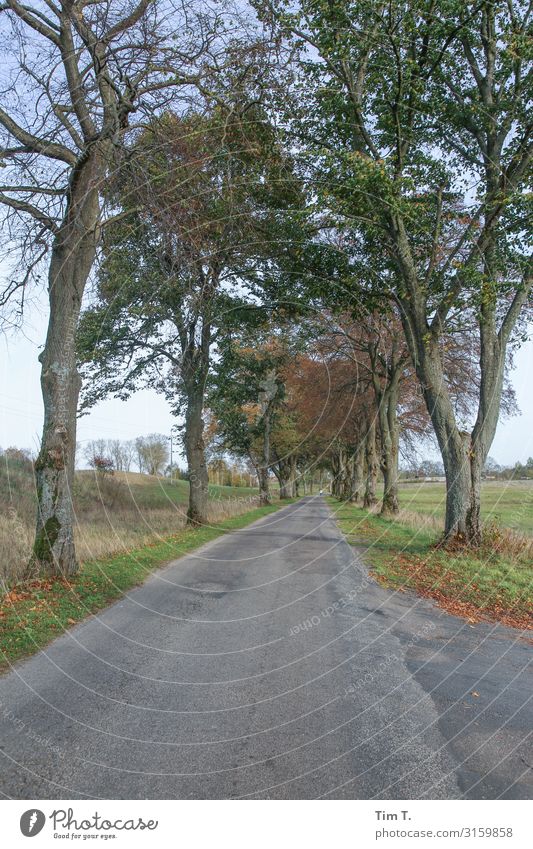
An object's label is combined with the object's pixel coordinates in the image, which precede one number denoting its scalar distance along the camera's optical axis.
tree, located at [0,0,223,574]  8.43
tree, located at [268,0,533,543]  11.10
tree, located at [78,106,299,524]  9.05
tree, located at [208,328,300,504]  20.30
